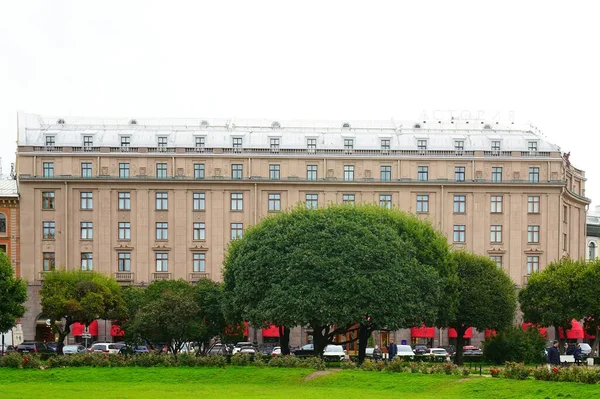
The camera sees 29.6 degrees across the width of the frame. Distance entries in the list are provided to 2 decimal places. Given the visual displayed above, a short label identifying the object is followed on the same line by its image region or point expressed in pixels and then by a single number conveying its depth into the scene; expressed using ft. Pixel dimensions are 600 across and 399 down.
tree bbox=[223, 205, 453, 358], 236.02
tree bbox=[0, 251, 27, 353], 273.89
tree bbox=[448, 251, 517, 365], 282.77
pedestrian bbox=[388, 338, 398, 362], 231.71
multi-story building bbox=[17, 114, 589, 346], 364.17
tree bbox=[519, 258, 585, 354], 288.71
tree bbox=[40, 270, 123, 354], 292.40
